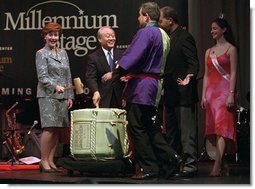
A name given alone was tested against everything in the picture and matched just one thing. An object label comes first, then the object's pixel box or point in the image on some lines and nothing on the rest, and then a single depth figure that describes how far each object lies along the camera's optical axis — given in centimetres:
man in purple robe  653
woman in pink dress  698
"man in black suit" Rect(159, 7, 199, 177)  689
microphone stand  818
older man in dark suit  734
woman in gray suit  734
